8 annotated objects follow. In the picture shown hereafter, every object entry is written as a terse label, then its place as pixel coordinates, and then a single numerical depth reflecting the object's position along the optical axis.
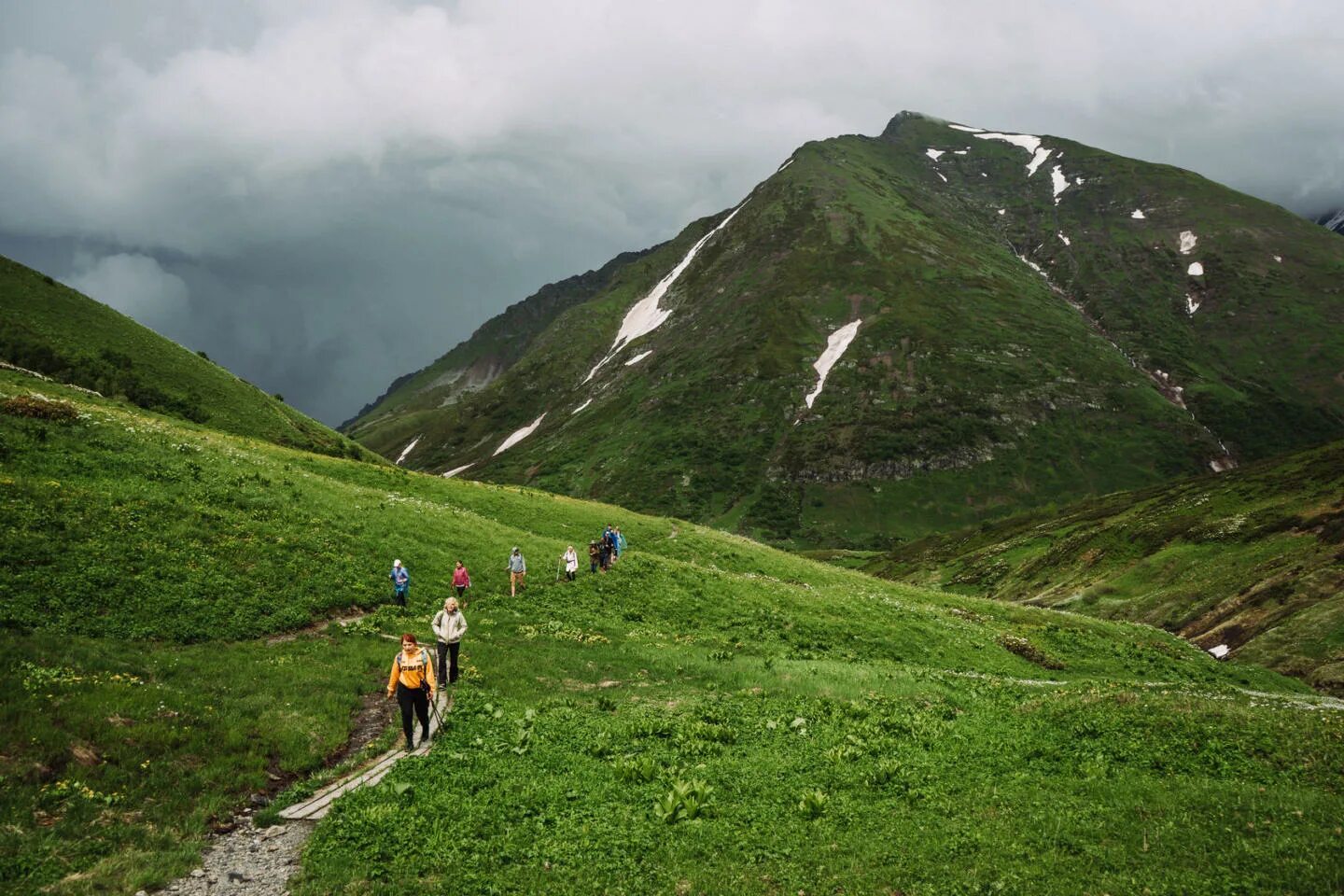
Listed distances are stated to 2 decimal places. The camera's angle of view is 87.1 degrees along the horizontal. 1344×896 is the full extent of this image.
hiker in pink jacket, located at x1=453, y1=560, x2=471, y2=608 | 32.94
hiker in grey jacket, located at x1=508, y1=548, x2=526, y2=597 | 35.28
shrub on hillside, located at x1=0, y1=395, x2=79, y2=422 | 32.81
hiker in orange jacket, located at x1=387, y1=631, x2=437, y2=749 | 17.86
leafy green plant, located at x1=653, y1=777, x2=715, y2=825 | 14.55
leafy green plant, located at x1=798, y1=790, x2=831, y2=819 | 14.73
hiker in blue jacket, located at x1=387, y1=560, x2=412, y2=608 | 30.61
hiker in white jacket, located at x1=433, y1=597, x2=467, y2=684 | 22.31
